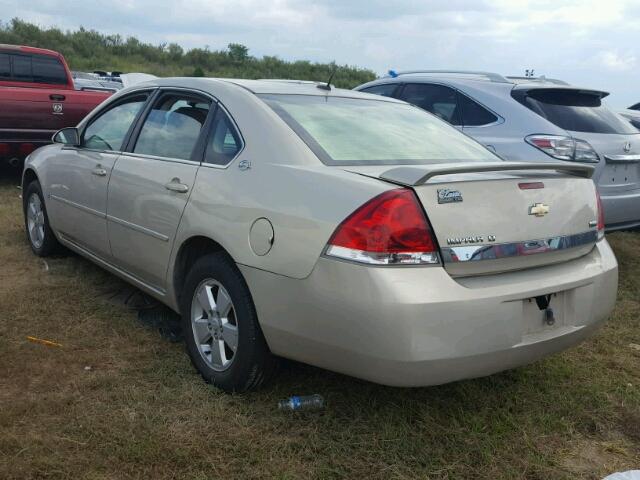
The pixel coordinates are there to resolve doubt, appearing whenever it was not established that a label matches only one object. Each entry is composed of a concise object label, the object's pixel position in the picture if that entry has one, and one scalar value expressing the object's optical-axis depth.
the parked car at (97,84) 13.02
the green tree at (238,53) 43.90
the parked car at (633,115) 8.57
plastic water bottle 2.92
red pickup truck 7.49
